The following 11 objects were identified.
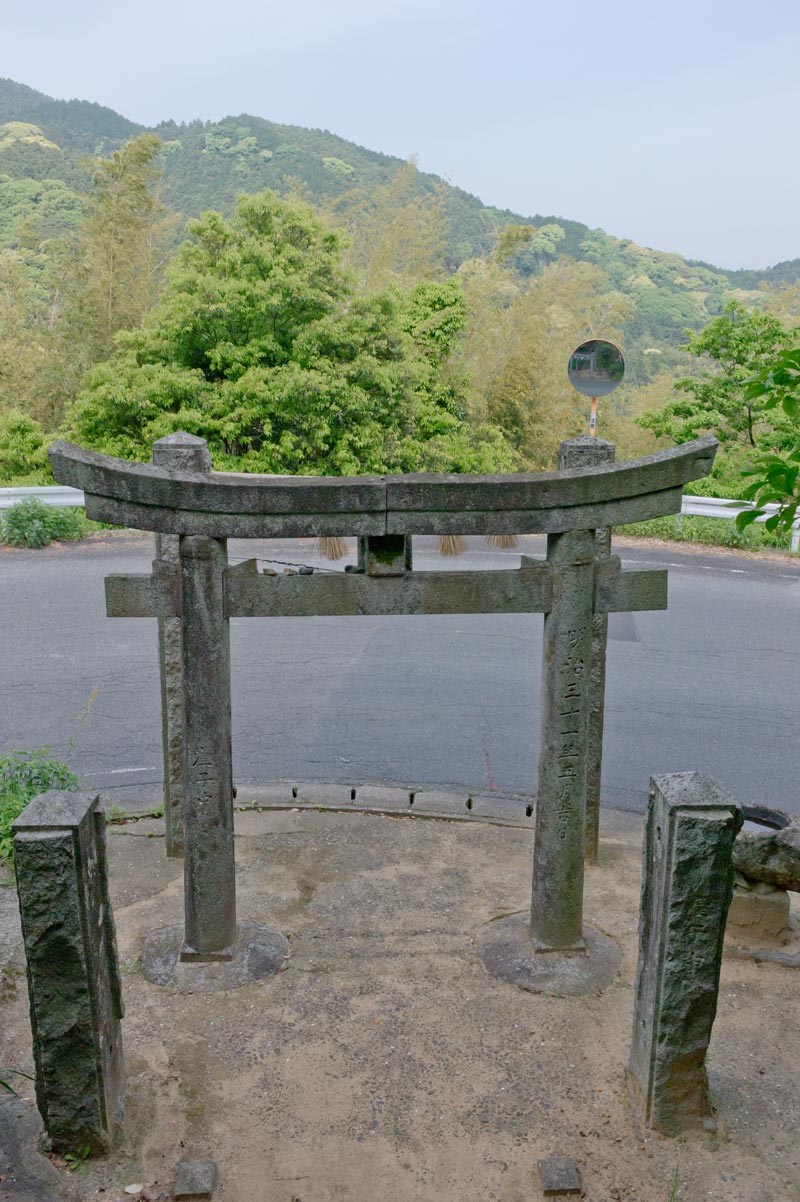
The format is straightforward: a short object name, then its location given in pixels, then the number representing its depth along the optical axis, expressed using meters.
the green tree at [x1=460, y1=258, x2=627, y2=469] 22.34
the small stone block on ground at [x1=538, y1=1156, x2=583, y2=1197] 3.41
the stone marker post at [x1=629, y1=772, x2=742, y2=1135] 3.54
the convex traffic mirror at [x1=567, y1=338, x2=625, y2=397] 9.59
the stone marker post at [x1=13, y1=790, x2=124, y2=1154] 3.37
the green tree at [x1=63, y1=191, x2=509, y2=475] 15.05
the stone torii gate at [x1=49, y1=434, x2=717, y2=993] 4.22
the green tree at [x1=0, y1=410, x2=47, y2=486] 18.16
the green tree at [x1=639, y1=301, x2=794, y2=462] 16.38
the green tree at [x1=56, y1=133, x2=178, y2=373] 20.81
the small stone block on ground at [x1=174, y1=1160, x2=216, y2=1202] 3.37
